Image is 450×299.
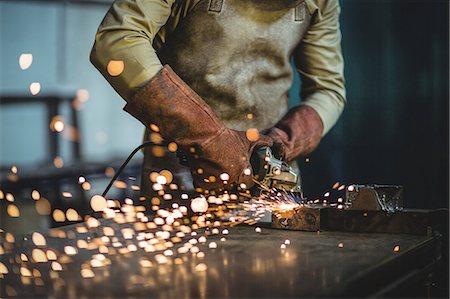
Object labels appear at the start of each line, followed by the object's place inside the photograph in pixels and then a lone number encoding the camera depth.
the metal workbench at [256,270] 1.52
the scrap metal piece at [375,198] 2.19
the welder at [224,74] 2.18
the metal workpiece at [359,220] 2.15
